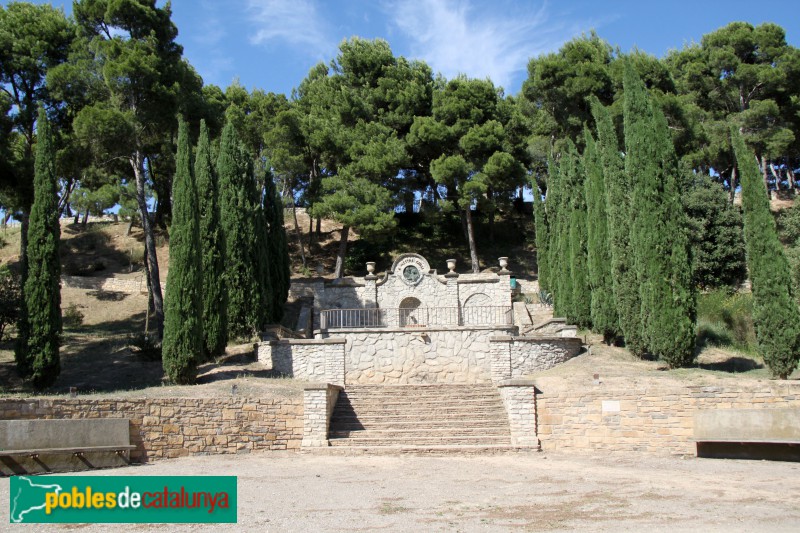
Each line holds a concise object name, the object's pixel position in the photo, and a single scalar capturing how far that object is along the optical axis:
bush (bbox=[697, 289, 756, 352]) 20.17
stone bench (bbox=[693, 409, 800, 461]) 11.18
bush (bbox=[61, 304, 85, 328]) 25.03
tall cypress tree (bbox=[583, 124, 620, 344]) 18.73
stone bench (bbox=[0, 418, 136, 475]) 10.45
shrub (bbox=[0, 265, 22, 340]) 19.28
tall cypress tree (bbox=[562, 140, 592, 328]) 20.95
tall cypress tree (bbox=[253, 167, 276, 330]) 20.80
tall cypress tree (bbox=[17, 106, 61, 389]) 14.95
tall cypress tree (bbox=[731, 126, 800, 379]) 13.41
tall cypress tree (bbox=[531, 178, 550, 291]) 26.78
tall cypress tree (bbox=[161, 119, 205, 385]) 15.45
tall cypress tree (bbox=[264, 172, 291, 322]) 23.53
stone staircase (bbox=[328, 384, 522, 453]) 13.62
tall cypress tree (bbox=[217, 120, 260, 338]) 20.50
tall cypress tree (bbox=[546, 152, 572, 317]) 22.12
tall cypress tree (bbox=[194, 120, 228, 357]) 18.34
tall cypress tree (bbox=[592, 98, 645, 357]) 16.70
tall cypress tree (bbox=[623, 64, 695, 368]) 14.69
